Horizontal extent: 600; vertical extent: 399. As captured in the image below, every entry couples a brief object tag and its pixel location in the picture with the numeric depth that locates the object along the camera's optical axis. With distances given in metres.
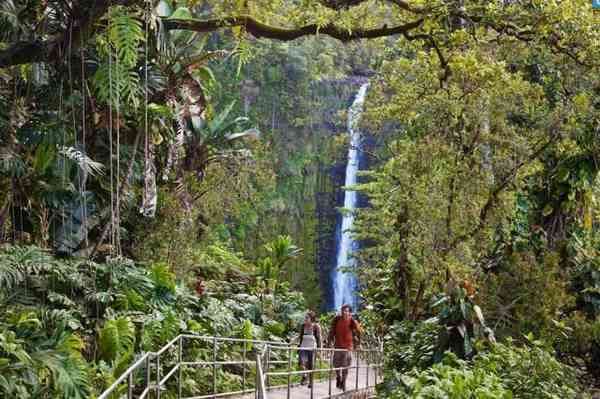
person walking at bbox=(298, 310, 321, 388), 10.23
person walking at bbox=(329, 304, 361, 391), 10.20
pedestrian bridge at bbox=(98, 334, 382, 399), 8.73
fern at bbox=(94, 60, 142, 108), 5.37
